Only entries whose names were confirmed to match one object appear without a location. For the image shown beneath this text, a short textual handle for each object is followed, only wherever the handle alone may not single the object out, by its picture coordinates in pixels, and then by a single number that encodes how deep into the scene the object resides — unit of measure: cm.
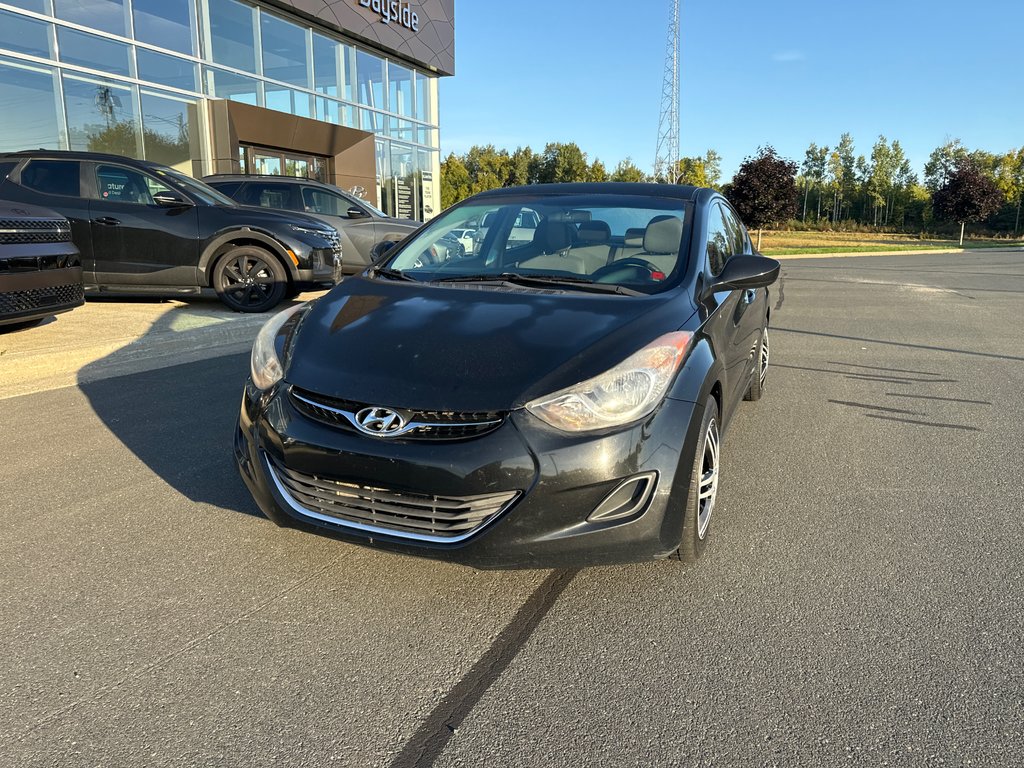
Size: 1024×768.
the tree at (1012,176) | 6538
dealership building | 1446
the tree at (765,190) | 3716
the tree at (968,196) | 4916
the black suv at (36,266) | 589
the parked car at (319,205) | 1173
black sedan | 245
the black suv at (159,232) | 846
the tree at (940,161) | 7378
